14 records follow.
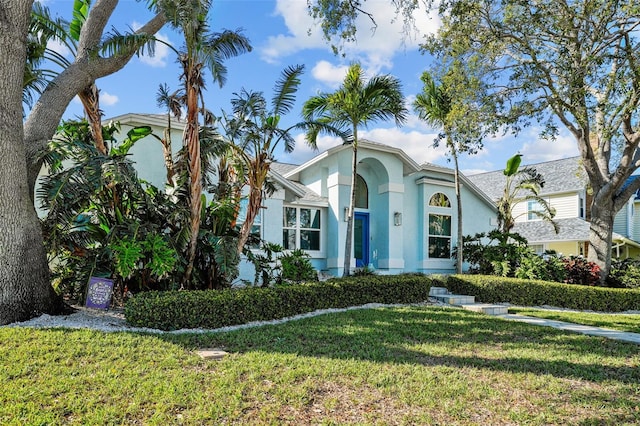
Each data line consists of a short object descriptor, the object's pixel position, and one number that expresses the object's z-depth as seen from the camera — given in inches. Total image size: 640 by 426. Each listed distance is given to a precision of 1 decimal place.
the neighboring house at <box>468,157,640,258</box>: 935.7
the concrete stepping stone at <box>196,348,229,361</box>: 230.4
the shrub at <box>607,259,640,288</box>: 637.9
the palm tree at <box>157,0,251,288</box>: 310.0
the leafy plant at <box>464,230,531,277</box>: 633.0
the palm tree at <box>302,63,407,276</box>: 494.0
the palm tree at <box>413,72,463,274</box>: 590.2
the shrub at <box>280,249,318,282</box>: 462.6
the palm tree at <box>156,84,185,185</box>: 404.2
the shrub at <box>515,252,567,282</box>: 609.9
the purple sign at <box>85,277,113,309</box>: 331.9
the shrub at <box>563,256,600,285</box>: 637.9
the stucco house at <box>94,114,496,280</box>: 636.7
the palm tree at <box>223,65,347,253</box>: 374.0
